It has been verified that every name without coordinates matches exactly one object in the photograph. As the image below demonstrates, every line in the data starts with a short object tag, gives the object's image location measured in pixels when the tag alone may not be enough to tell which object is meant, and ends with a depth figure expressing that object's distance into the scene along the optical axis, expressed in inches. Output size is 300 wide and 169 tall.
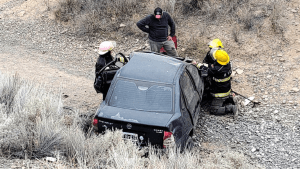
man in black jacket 686.5
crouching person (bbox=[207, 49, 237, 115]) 559.8
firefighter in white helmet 515.5
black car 415.8
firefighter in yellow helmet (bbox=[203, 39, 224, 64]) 580.9
